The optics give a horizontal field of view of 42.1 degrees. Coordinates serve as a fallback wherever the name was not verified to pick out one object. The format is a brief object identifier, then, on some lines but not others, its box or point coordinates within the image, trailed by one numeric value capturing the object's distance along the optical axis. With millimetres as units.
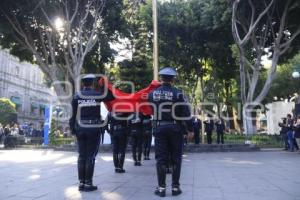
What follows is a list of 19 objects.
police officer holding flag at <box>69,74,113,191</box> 6957
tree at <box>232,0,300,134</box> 23359
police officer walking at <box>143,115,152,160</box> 11406
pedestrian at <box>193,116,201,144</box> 19228
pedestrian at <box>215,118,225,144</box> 20475
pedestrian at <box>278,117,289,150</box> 19425
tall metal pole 17714
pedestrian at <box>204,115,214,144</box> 20231
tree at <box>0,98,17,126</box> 38538
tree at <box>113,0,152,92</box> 30081
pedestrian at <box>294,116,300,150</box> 17453
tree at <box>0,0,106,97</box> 23578
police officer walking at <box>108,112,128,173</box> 9453
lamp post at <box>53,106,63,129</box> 36550
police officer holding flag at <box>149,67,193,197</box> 6573
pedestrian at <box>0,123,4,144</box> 27345
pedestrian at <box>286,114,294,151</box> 18344
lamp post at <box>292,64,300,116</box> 23097
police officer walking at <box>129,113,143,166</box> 10914
